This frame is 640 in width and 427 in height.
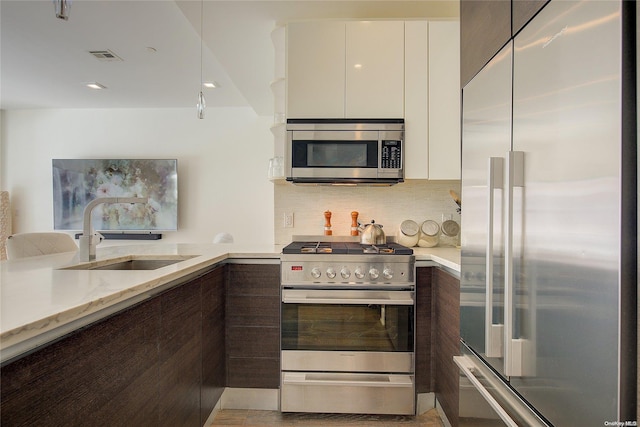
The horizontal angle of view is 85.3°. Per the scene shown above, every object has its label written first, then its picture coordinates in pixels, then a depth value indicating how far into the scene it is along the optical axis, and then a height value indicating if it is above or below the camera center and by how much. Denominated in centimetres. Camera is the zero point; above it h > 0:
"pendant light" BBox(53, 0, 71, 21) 114 +65
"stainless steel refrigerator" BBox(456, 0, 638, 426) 62 -3
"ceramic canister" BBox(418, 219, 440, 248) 250 -19
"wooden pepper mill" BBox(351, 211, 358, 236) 259 -12
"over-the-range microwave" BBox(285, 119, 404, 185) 226 +38
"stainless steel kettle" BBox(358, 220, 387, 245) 236 -19
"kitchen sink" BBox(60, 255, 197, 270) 178 -28
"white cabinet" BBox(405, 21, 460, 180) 229 +72
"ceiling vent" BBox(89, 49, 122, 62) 316 +142
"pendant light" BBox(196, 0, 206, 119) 227 +66
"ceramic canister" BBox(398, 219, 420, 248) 249 -18
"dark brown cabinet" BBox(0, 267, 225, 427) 69 -44
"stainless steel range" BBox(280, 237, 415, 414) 195 -71
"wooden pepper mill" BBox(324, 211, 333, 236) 261 -12
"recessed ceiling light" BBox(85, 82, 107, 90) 397 +141
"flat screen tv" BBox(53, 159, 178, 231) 480 +23
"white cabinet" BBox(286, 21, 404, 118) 229 +91
